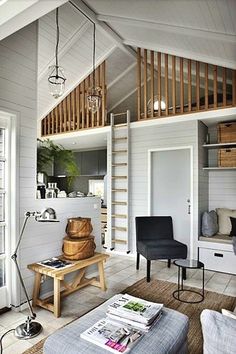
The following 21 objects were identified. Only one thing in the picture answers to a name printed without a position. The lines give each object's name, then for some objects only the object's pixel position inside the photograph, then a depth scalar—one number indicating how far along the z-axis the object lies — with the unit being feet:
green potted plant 11.07
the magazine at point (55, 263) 9.00
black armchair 11.86
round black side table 9.83
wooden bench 8.53
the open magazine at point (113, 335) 4.67
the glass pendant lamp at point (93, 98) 12.63
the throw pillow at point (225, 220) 14.57
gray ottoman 4.74
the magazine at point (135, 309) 5.44
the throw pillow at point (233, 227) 13.80
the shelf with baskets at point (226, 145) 13.99
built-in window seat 13.31
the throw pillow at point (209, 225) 14.10
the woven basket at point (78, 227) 10.33
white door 14.88
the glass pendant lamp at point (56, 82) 10.11
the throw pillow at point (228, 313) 3.92
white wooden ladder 16.80
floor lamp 7.46
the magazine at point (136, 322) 5.26
